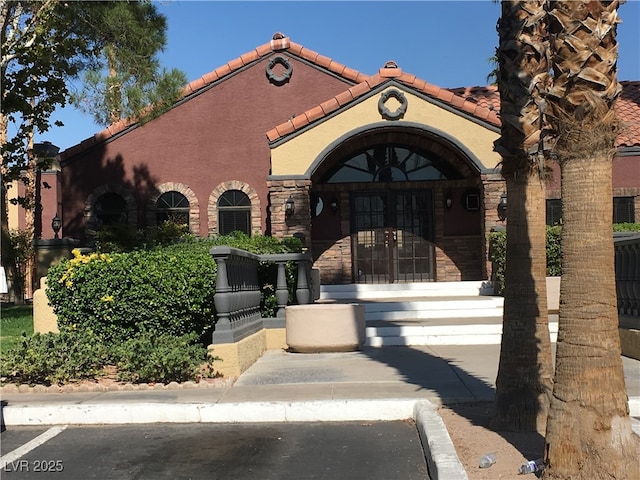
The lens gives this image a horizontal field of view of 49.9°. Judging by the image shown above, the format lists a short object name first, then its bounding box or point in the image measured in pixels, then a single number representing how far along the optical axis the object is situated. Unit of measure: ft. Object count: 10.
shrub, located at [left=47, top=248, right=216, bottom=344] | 30.91
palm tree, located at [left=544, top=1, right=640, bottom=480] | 13.07
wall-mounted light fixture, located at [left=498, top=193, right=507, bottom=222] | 52.30
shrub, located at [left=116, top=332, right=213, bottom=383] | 25.70
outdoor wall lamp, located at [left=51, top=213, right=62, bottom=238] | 61.26
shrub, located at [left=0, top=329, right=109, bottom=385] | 26.03
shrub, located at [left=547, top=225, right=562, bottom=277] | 46.83
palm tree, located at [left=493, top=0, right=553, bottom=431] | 17.63
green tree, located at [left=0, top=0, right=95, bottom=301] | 46.21
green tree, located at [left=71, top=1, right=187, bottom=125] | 39.96
